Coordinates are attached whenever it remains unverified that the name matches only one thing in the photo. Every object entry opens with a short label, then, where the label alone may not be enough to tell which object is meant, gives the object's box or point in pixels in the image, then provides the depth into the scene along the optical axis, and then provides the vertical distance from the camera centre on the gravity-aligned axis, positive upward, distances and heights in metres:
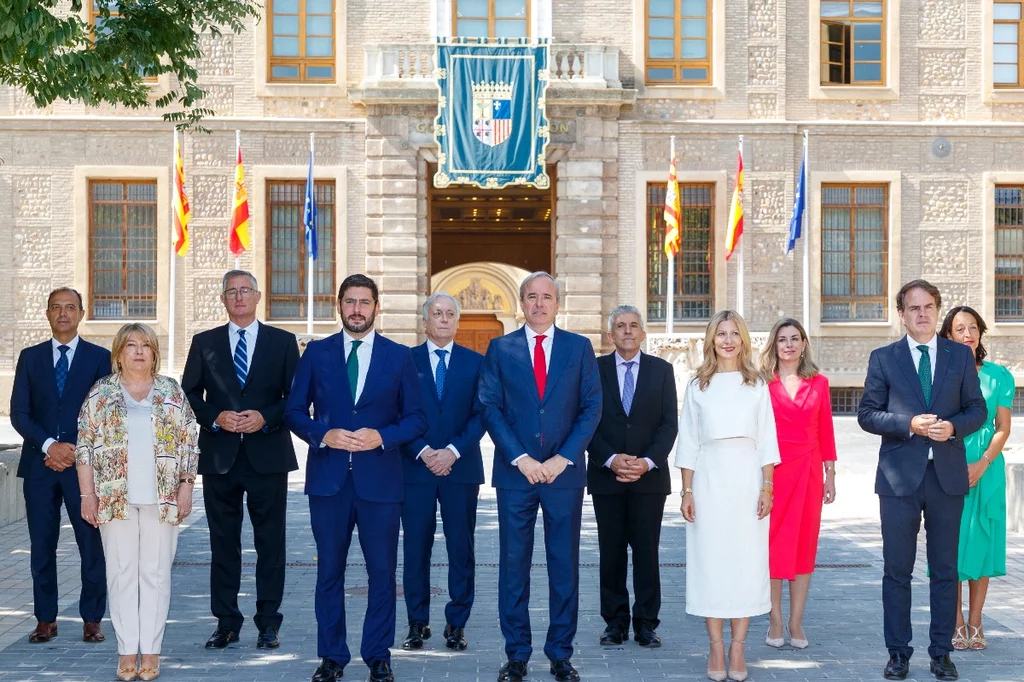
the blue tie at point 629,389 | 7.96 -0.36
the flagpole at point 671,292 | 24.75 +0.67
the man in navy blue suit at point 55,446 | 7.67 -0.67
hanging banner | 24.92 +3.96
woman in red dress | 7.70 -0.79
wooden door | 34.12 -0.05
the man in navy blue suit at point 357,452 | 6.77 -0.63
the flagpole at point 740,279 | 25.39 +0.92
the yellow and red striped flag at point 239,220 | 24.08 +1.95
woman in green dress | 7.43 -1.00
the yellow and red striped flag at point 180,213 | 23.94 +2.06
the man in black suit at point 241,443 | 7.58 -0.66
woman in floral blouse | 6.84 -0.79
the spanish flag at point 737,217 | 24.80 +2.06
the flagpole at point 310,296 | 24.80 +0.59
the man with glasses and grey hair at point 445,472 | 7.75 -0.84
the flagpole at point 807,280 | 25.53 +0.93
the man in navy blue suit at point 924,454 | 6.98 -0.66
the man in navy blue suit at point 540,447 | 6.94 -0.62
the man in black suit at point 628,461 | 7.78 -0.81
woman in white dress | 6.91 -0.80
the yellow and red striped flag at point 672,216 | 24.58 +2.06
